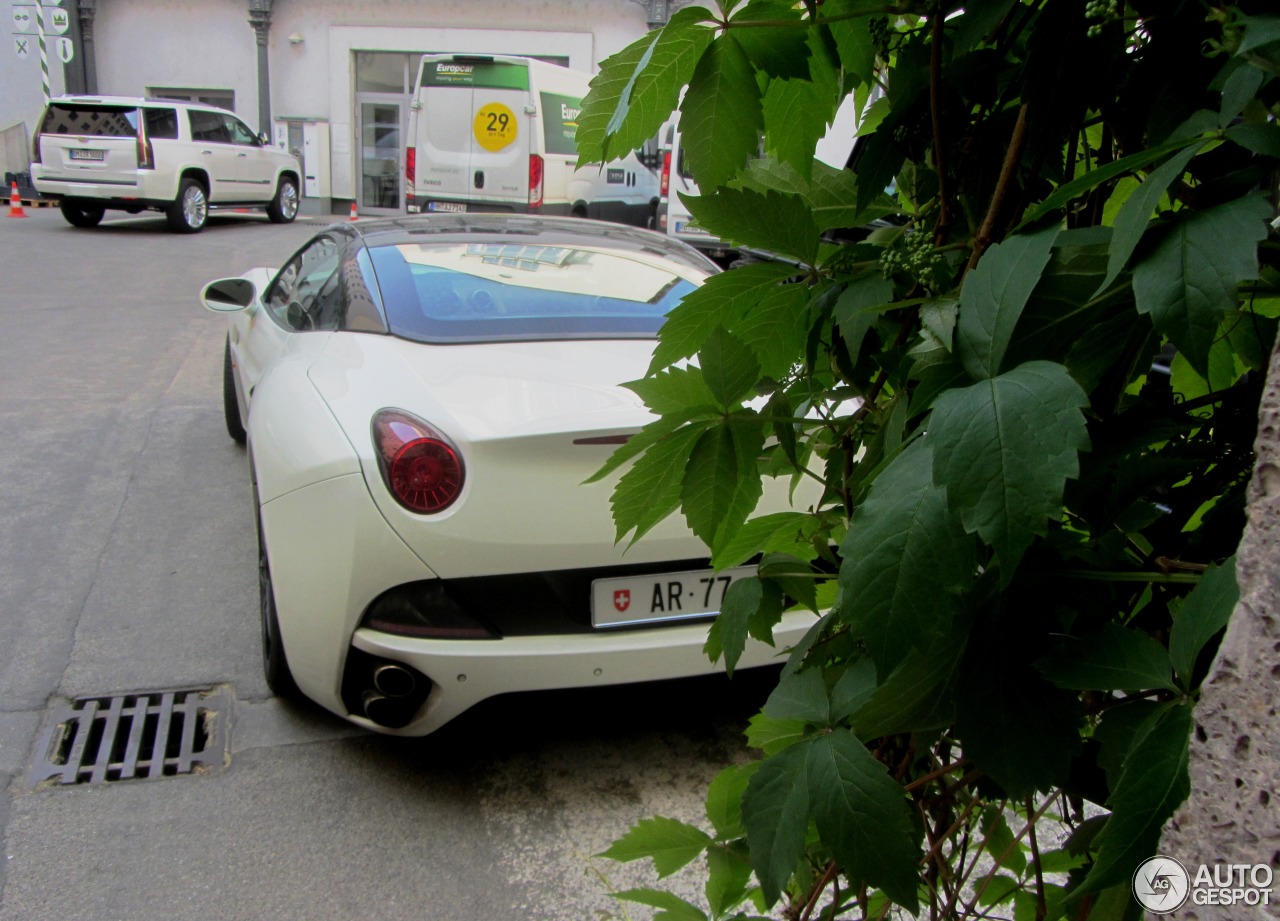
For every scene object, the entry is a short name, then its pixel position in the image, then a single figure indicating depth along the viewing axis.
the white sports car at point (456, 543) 2.88
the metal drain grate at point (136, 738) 3.22
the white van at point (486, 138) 15.40
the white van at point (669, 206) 13.59
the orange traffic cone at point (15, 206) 19.38
